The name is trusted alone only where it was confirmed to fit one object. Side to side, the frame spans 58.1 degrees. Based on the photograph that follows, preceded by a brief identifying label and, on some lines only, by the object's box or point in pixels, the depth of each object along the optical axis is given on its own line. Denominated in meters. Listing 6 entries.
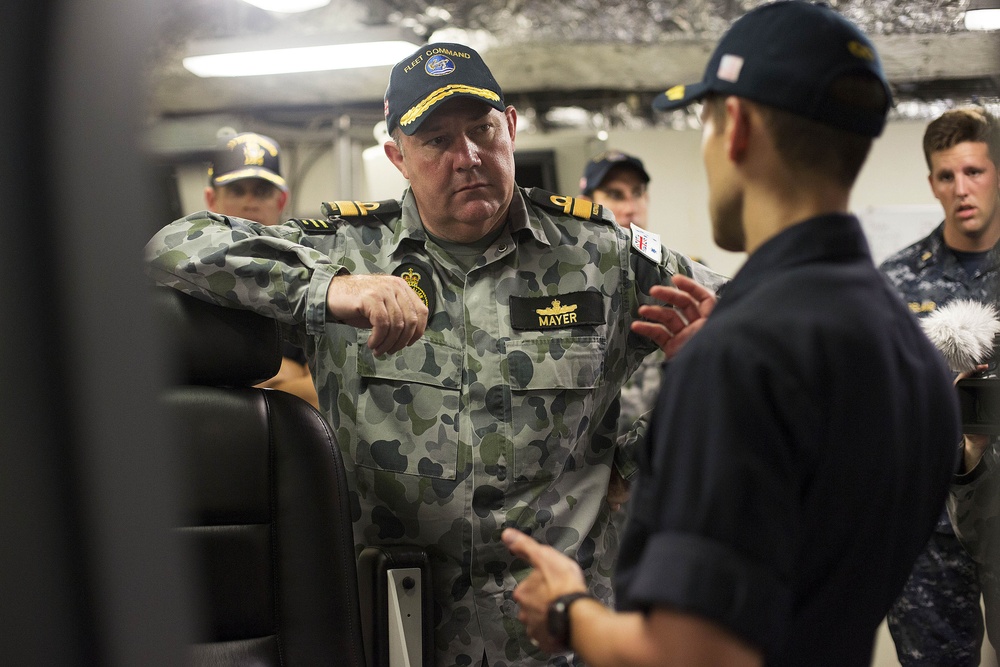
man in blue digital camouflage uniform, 1.97
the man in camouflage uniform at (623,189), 2.76
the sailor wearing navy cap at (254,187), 2.53
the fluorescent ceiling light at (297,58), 4.17
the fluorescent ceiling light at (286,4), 3.56
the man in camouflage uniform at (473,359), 1.41
